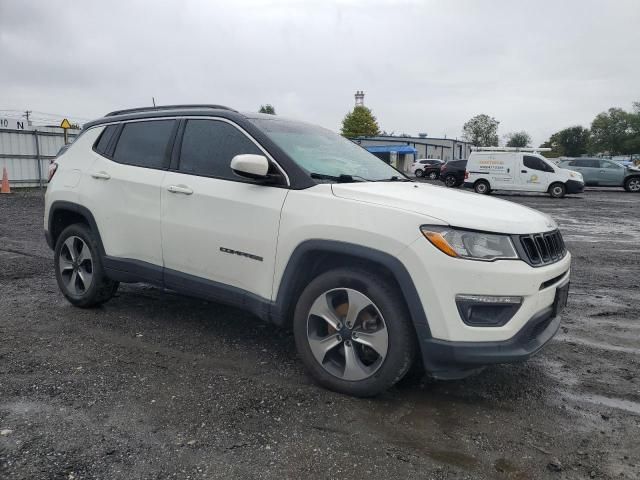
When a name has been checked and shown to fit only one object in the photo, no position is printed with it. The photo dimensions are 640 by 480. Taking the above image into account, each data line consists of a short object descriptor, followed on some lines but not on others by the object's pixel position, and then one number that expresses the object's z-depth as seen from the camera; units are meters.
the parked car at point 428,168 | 40.39
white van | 22.16
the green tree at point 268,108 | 93.90
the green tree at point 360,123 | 70.55
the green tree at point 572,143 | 87.50
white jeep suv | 2.89
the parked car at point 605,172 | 26.19
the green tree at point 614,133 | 82.25
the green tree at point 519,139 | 99.60
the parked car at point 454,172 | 27.91
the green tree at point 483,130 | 88.81
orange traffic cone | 17.16
